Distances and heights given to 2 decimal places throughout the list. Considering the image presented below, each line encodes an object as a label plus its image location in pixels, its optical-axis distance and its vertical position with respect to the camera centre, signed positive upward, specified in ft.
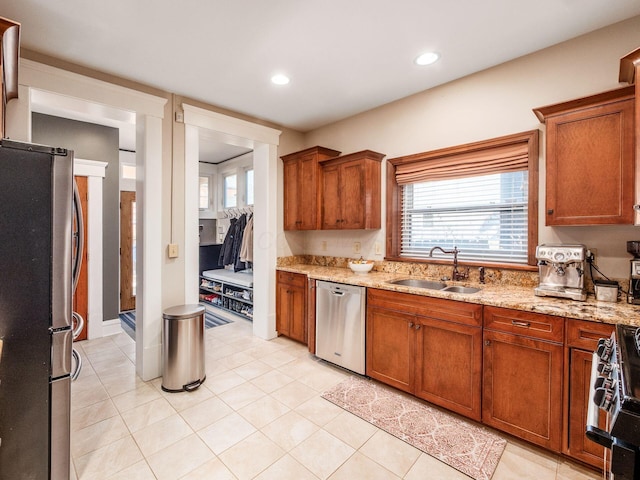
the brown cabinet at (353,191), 10.68 +1.68
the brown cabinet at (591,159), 6.02 +1.63
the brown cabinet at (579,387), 5.49 -2.69
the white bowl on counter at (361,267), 10.72 -1.02
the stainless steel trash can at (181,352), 8.60 -3.22
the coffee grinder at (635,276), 5.89 -0.72
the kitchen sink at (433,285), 8.37 -1.37
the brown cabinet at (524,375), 5.87 -2.74
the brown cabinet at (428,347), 6.96 -2.71
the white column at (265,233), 12.57 +0.18
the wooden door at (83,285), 12.57 -1.98
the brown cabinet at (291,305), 11.64 -2.62
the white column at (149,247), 9.28 -0.30
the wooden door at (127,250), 16.37 -0.69
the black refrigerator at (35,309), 4.47 -1.09
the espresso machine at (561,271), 6.46 -0.70
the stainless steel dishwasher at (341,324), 9.16 -2.69
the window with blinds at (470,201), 8.17 +1.11
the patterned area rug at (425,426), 6.04 -4.25
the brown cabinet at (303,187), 11.99 +2.03
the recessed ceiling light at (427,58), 7.79 +4.60
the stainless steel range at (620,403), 2.76 -1.65
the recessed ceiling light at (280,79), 8.93 +4.63
